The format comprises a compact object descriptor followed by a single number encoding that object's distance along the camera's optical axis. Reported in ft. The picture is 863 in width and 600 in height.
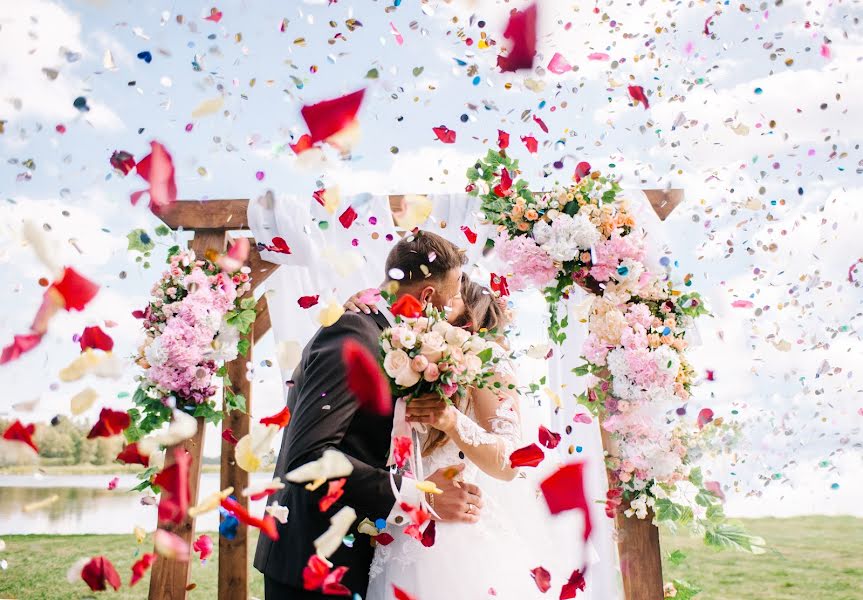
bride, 8.30
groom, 8.07
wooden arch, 14.69
